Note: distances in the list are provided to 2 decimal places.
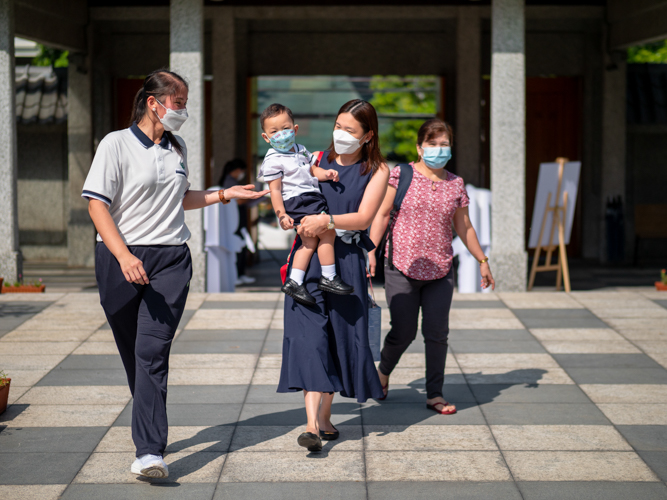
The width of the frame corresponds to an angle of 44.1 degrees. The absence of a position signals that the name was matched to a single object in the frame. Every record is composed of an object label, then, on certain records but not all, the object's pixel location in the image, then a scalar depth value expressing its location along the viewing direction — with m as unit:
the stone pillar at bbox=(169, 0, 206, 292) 9.84
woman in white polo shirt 3.95
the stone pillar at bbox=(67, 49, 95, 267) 13.87
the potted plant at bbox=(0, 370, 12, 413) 4.98
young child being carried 4.28
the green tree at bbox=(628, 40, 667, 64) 23.34
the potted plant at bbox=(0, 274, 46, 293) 9.73
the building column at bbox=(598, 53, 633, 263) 13.97
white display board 10.03
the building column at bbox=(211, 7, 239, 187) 13.27
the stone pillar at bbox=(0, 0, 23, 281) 10.06
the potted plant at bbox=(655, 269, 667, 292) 9.97
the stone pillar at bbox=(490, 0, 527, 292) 9.78
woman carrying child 4.36
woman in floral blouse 5.05
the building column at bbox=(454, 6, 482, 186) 13.38
